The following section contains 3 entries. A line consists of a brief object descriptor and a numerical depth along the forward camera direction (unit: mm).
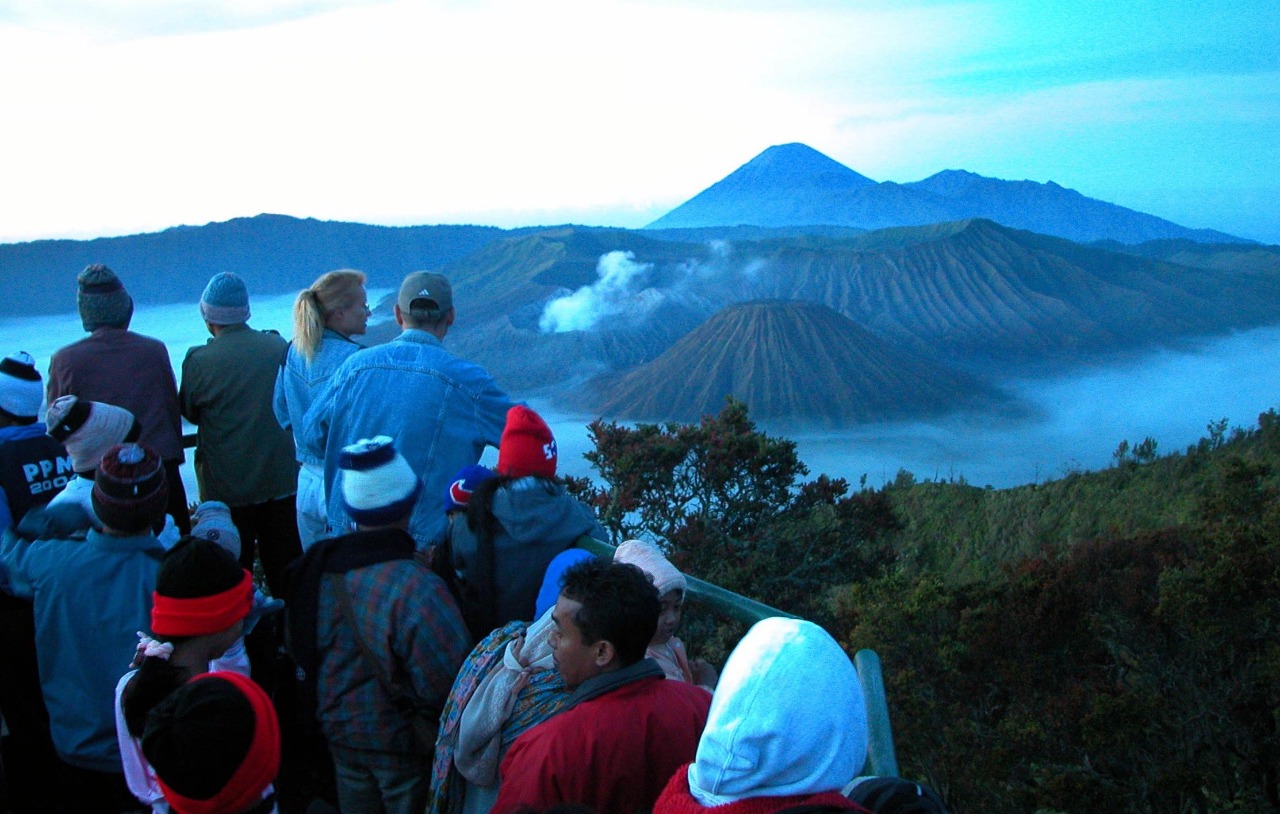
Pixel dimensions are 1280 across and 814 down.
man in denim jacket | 3100
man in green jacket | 3678
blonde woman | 3326
